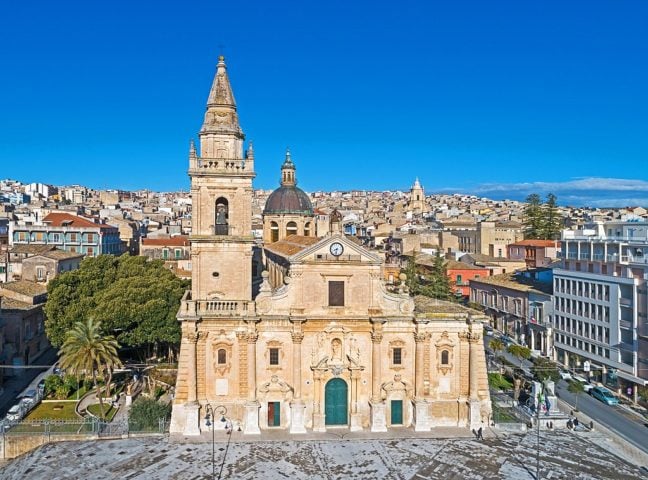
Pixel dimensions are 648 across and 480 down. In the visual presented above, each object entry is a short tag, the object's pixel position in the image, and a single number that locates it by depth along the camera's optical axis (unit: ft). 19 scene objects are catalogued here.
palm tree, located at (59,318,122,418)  135.85
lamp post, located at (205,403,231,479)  123.95
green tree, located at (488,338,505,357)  179.32
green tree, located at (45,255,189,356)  161.17
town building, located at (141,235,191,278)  310.04
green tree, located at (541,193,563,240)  341.62
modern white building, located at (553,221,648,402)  154.61
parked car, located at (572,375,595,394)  159.22
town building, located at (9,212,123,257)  285.43
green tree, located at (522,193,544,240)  344.90
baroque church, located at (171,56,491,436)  125.90
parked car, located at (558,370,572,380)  167.90
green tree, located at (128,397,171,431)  123.34
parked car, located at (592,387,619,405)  150.20
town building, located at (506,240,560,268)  259.23
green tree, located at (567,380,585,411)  144.77
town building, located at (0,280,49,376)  171.94
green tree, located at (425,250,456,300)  215.92
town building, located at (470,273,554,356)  197.98
